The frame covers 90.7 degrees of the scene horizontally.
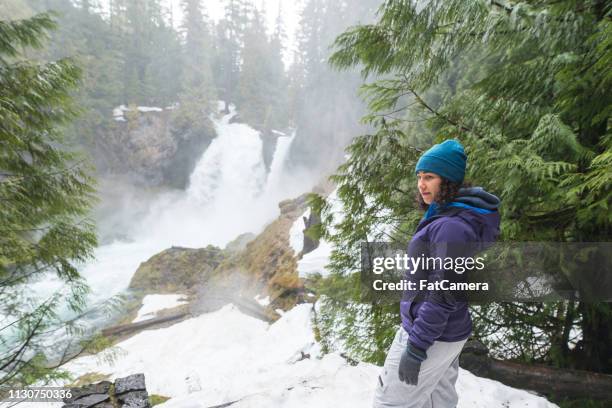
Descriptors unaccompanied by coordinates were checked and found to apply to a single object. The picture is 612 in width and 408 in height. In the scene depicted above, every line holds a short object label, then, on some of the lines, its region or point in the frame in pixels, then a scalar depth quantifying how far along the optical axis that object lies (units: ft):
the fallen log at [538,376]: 9.48
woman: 5.62
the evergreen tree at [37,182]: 13.44
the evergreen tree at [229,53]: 144.36
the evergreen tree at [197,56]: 122.62
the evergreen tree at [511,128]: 7.84
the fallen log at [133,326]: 45.14
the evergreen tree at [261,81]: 132.77
